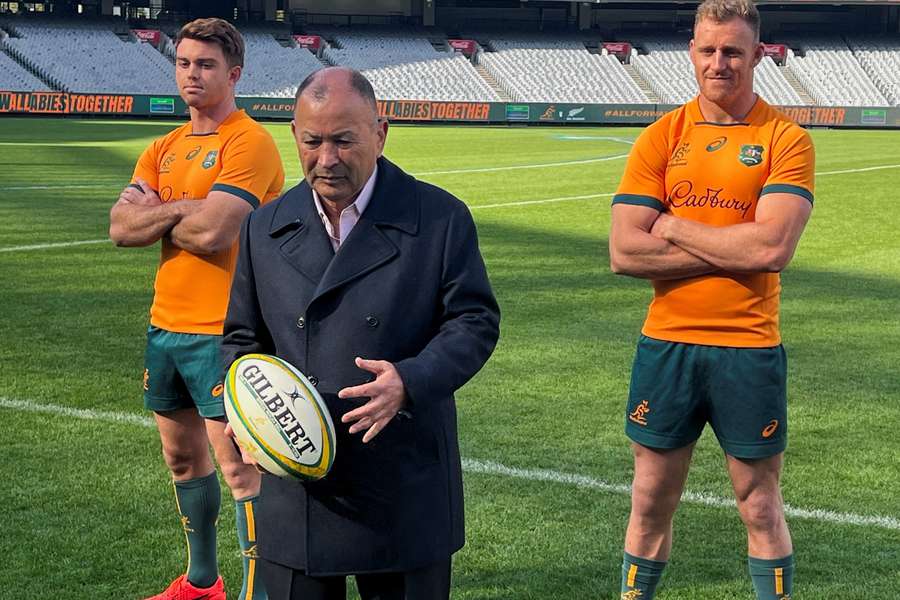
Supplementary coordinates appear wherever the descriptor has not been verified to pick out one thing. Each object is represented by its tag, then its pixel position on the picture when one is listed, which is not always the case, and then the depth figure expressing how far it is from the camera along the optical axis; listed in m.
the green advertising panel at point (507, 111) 49.94
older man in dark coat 3.28
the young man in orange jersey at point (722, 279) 4.49
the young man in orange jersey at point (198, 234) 4.92
